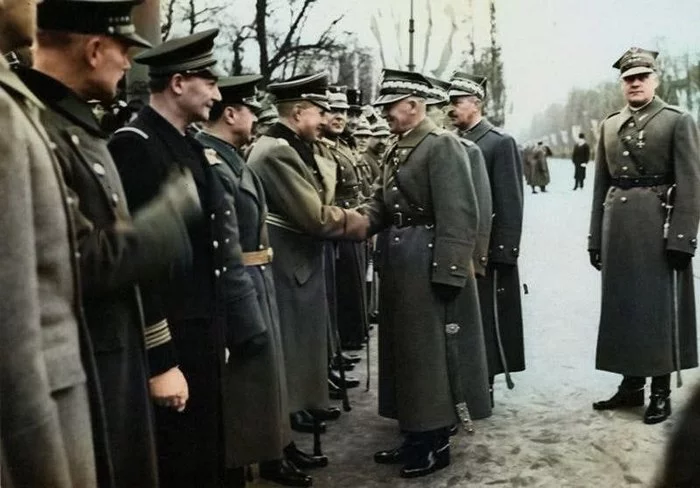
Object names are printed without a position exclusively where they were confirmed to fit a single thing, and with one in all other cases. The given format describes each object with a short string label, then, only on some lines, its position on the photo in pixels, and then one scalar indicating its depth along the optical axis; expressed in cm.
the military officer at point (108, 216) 224
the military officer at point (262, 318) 396
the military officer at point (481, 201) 528
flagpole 2350
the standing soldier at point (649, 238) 522
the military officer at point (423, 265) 447
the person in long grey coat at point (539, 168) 3206
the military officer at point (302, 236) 466
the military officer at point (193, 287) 324
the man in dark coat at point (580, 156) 2952
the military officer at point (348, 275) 754
